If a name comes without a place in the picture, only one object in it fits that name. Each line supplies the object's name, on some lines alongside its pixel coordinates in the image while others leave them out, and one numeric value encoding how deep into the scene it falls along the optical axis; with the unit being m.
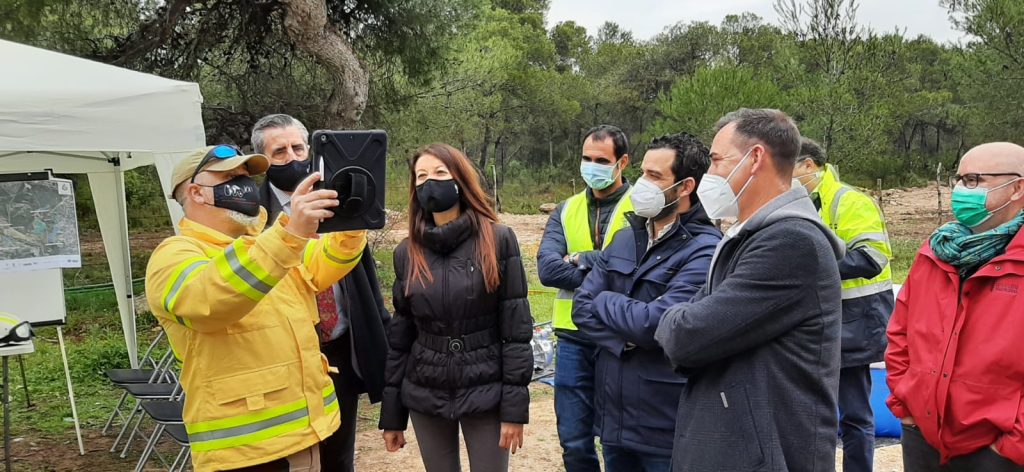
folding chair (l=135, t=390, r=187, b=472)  3.96
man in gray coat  1.81
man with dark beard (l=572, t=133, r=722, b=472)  2.48
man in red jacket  2.32
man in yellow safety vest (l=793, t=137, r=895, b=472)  3.66
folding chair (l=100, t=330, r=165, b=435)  5.03
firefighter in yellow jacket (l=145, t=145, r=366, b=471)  1.92
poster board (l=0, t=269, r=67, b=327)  5.06
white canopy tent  3.94
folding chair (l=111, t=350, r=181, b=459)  4.45
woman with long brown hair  2.77
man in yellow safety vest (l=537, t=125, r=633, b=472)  3.47
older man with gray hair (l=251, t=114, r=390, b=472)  2.99
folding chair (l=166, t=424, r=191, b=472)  3.80
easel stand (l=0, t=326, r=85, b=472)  4.09
